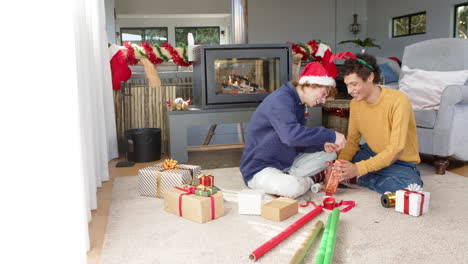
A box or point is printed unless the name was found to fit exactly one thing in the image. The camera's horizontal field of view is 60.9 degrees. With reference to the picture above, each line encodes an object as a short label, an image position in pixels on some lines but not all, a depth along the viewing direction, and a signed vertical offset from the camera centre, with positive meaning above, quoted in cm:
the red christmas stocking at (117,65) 351 +23
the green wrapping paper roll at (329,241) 136 -57
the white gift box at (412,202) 190 -55
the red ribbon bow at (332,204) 205 -61
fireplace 333 +14
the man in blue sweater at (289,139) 222 -28
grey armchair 271 -29
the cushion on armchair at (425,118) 281 -22
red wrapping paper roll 149 -60
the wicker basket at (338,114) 354 -23
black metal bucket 334 -46
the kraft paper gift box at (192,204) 188 -56
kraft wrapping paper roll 141 -60
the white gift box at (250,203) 198 -56
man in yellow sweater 216 -24
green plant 888 +101
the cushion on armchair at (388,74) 502 +17
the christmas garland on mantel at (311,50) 385 +38
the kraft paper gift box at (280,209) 189 -58
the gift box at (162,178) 230 -51
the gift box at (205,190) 196 -50
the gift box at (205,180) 208 -47
